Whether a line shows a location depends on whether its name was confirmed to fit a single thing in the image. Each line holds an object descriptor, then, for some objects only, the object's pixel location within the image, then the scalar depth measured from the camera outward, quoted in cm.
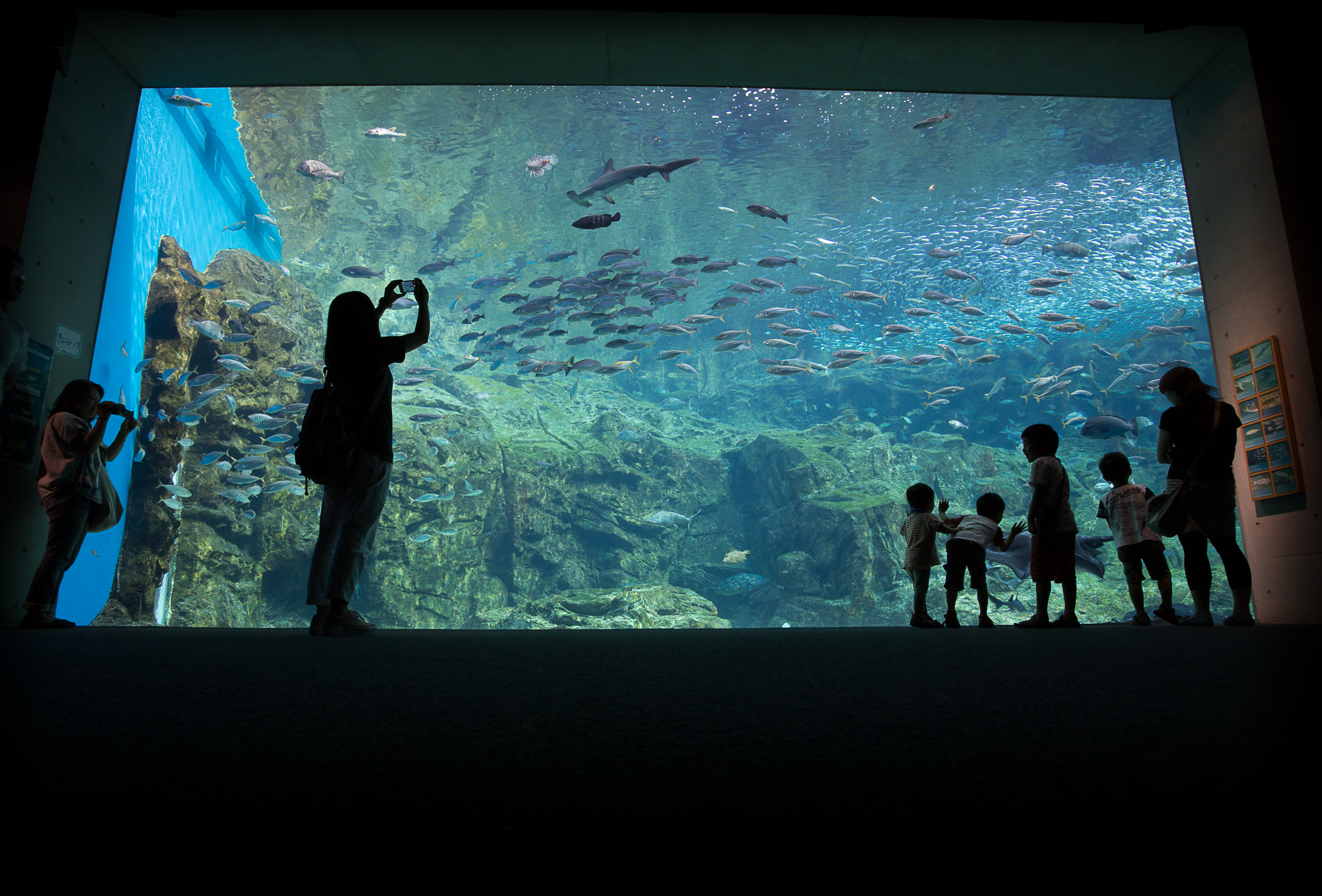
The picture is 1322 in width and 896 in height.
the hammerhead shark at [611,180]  857
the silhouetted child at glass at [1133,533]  459
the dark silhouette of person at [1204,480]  393
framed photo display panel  454
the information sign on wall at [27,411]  433
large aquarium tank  1285
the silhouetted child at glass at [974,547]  472
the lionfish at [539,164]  1390
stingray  689
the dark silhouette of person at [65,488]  391
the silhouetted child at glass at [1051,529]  420
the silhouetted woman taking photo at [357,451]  334
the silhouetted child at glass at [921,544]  498
